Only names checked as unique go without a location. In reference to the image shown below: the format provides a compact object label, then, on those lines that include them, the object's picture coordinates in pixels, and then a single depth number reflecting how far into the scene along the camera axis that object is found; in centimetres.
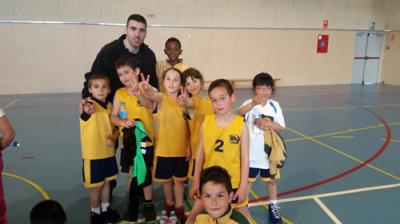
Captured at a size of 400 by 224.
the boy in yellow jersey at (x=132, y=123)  291
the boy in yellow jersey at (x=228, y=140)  239
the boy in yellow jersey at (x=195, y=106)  292
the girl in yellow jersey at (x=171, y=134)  289
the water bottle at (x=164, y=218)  306
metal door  1452
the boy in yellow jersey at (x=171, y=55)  396
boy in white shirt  294
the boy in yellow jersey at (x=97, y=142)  285
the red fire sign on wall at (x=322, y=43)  1372
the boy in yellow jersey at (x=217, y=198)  194
